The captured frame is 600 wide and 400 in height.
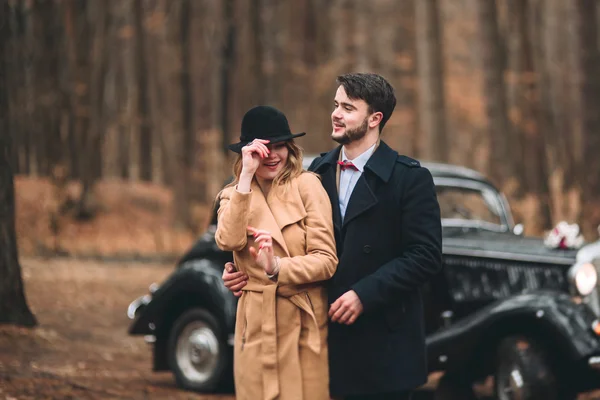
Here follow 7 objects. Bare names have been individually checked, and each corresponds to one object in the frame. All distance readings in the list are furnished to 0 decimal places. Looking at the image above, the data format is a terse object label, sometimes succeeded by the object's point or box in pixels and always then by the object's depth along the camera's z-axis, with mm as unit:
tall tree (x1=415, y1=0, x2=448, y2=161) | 20344
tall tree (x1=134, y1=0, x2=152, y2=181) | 29609
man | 4531
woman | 4426
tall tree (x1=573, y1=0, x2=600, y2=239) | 16719
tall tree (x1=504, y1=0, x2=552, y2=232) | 18531
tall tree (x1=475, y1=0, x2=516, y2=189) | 19156
